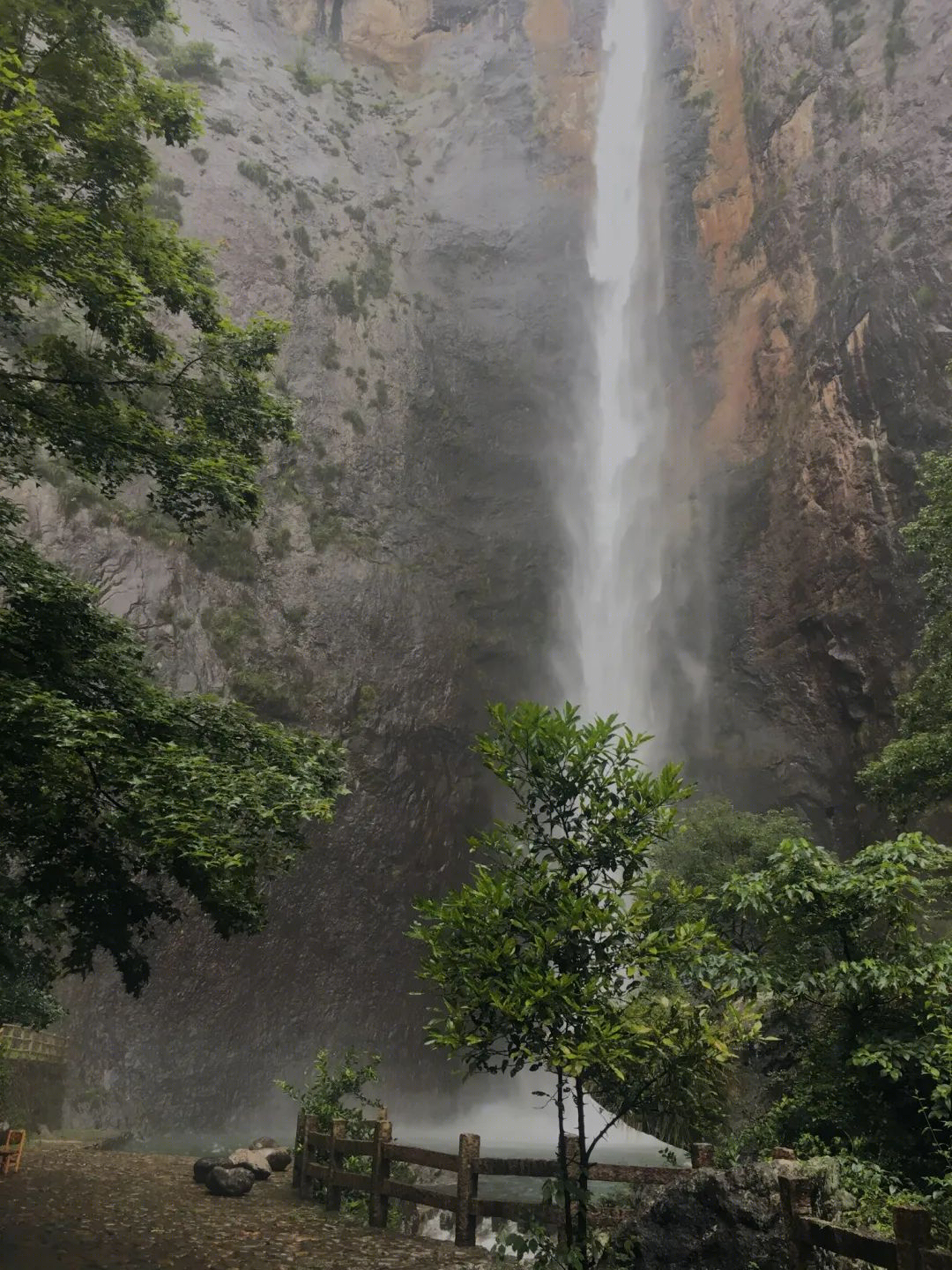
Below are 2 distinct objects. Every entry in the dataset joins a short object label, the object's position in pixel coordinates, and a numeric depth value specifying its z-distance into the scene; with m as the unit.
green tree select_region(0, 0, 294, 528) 8.63
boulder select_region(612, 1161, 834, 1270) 6.18
